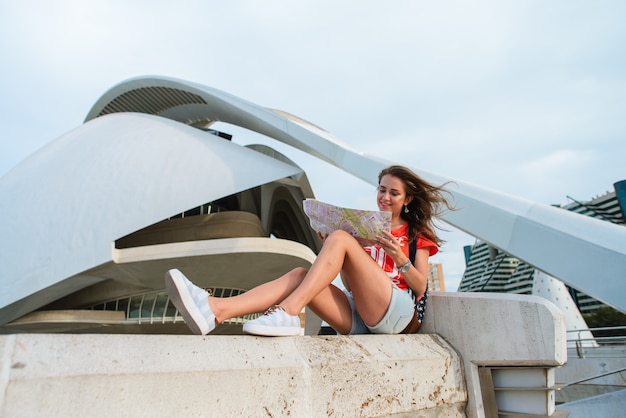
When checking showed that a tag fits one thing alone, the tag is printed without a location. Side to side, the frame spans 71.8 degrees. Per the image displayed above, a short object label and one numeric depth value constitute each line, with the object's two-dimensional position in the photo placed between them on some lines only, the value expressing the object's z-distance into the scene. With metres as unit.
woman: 1.66
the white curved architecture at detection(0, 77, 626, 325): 10.38
